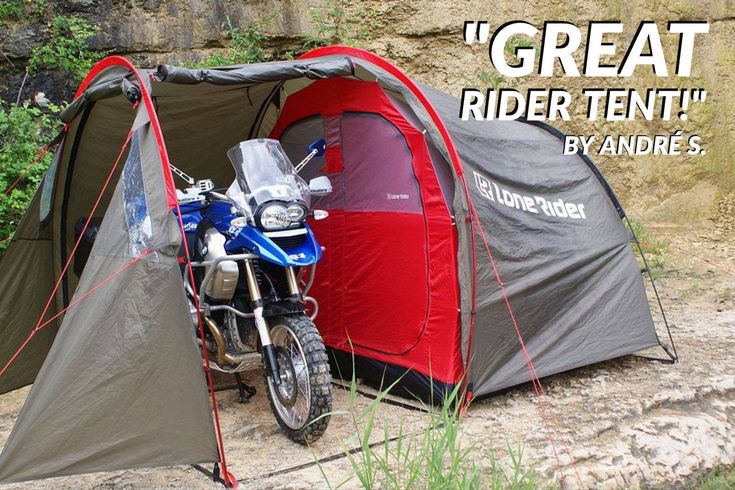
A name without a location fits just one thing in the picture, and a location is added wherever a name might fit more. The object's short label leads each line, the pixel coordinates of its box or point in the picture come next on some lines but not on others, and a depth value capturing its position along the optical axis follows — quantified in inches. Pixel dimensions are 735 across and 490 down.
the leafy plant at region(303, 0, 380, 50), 321.4
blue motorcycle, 141.3
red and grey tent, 120.0
